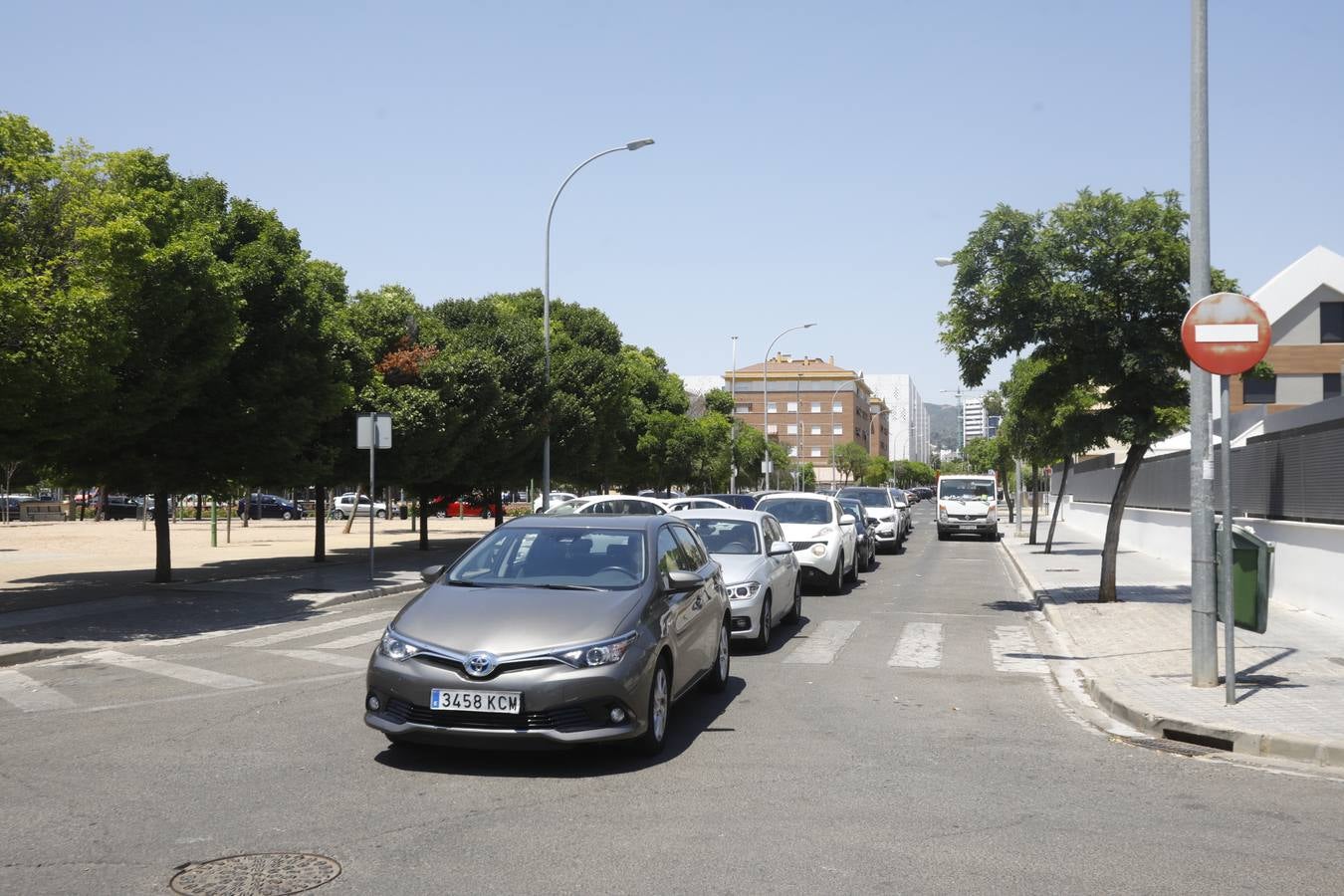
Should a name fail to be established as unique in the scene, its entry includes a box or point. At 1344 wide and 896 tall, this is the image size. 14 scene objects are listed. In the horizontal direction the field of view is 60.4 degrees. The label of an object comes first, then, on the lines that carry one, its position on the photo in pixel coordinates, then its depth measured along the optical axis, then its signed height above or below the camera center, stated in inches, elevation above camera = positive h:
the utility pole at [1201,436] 368.5 +13.9
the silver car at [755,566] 462.3 -38.9
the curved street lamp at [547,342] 1154.2 +136.8
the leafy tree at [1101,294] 589.0 +95.5
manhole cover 181.7 -65.5
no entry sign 339.3 +43.5
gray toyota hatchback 250.5 -38.6
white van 1551.4 -37.4
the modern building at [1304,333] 1867.6 +243.6
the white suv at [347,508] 3006.9 -90.0
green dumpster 368.4 -32.8
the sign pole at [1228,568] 331.0 -26.3
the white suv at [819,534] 734.5 -37.8
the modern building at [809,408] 5748.0 +347.7
